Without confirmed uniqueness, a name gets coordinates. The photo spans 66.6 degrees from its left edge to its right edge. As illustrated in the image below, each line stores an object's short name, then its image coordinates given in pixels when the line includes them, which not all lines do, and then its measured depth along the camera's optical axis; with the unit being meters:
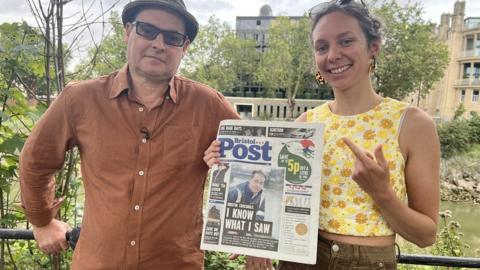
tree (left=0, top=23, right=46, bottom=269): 2.25
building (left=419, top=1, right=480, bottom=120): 31.56
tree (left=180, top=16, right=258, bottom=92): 29.02
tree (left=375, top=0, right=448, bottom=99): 24.86
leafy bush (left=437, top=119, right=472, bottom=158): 20.05
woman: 1.31
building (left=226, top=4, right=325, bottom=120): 34.56
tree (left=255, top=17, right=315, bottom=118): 29.47
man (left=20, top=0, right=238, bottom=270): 1.50
